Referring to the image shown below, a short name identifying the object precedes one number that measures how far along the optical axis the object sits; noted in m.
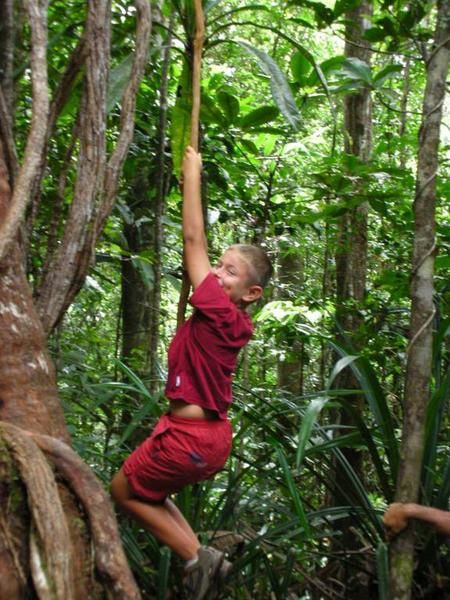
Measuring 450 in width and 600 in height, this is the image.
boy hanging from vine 2.26
